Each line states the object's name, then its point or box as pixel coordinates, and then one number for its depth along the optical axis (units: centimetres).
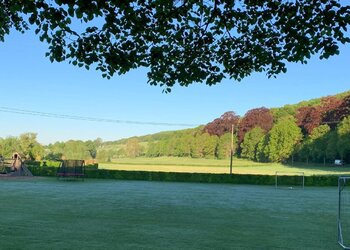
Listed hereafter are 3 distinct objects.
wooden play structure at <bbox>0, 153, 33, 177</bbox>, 3154
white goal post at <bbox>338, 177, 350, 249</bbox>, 797
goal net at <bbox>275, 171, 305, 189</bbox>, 3219
